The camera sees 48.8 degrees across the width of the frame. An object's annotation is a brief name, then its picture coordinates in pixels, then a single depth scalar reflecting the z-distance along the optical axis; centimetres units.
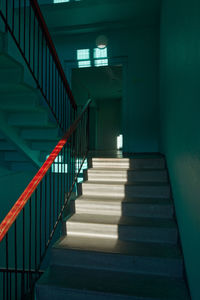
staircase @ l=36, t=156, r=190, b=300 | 176
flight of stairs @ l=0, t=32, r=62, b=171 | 232
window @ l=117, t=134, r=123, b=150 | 1094
